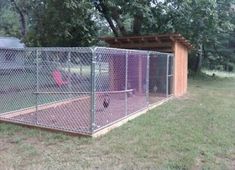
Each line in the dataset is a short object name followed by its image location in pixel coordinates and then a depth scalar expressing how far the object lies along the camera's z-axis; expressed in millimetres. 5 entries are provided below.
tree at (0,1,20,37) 18311
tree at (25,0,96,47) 8344
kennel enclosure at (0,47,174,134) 4385
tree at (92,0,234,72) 9946
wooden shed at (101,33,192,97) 7738
